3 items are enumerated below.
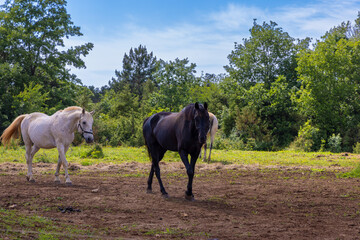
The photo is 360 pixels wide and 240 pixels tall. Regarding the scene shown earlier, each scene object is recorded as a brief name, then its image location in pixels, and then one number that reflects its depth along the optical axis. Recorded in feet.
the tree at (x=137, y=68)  236.63
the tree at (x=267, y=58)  132.57
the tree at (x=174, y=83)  156.56
